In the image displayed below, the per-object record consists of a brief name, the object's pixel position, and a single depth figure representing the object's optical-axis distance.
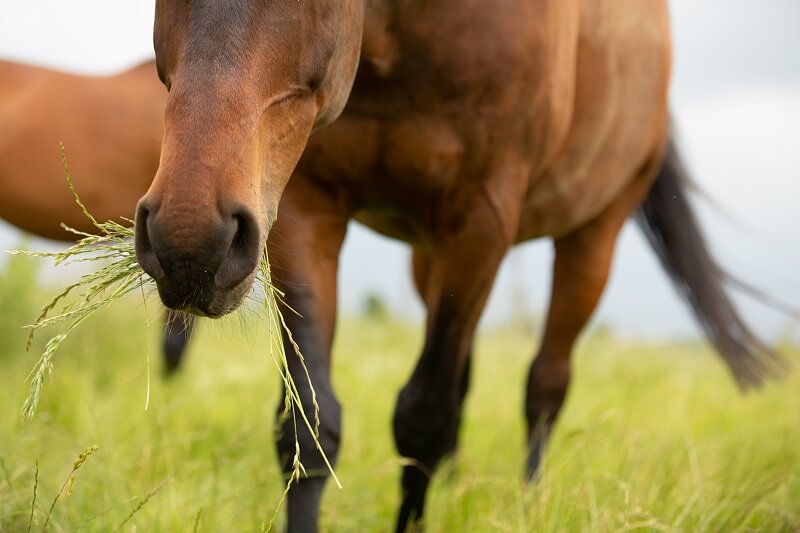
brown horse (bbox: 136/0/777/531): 4.26
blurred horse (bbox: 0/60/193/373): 8.82
